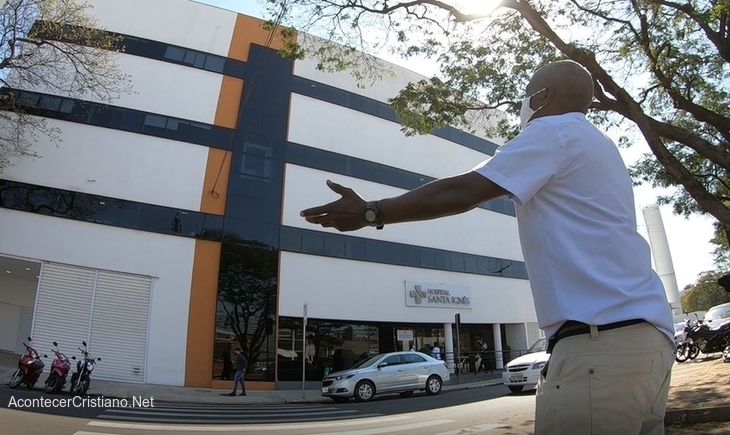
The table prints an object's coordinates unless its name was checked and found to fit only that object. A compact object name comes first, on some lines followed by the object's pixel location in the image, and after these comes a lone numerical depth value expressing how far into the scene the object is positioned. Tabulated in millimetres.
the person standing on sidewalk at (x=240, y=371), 15874
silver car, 14261
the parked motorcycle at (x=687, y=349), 16266
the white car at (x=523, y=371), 12656
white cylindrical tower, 42500
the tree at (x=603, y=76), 8508
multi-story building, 16875
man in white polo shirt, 1329
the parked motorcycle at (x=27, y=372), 12578
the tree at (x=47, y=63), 15617
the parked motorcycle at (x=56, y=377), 12109
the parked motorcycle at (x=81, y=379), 12430
